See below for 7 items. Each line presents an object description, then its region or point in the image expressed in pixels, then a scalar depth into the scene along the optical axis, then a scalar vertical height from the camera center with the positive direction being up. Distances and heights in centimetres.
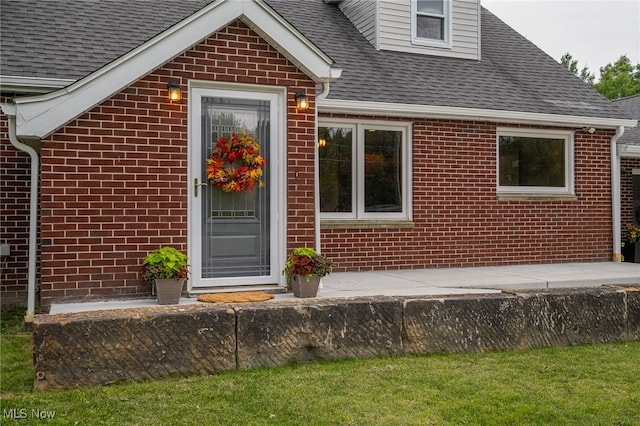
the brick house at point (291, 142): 598 +99
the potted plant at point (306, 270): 626 -59
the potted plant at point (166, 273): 576 -58
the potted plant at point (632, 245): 1083 -56
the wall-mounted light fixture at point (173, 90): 609 +133
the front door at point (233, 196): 636 +22
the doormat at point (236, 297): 586 -86
